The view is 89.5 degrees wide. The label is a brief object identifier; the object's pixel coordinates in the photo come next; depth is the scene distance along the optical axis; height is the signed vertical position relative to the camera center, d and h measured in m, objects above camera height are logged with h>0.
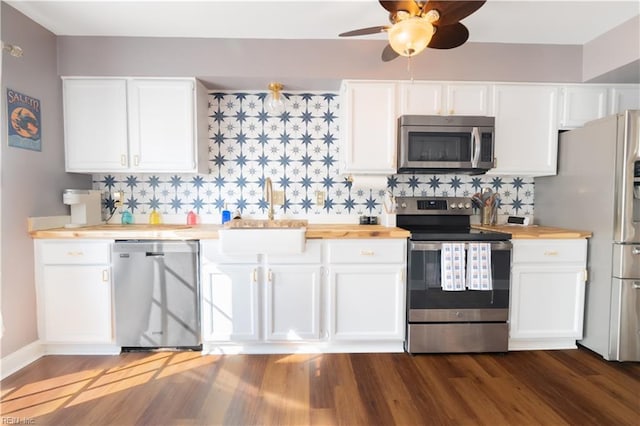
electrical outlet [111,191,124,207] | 2.88 +0.00
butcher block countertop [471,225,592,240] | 2.39 -0.25
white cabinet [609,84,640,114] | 2.69 +0.85
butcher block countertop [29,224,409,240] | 2.29 -0.25
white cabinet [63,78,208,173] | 2.55 +0.59
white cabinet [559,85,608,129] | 2.67 +0.78
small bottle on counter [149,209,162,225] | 2.88 -0.18
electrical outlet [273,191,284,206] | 2.96 +0.01
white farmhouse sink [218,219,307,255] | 2.27 -0.30
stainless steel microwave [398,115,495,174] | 2.51 +0.45
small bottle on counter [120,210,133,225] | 2.88 -0.17
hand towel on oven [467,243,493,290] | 2.33 -0.48
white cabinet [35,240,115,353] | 2.32 -0.67
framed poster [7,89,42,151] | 2.16 +0.54
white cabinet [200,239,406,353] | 2.35 -0.71
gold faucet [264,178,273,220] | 2.68 +0.05
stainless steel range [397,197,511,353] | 2.33 -0.68
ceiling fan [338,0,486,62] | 1.57 +0.92
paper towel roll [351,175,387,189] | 2.70 +0.15
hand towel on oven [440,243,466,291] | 2.32 -0.48
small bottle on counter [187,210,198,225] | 2.90 -0.18
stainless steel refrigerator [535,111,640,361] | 2.20 -0.18
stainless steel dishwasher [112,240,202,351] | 2.32 -0.68
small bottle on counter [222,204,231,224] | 2.90 -0.16
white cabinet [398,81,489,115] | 2.61 +0.81
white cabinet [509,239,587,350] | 2.42 -0.68
